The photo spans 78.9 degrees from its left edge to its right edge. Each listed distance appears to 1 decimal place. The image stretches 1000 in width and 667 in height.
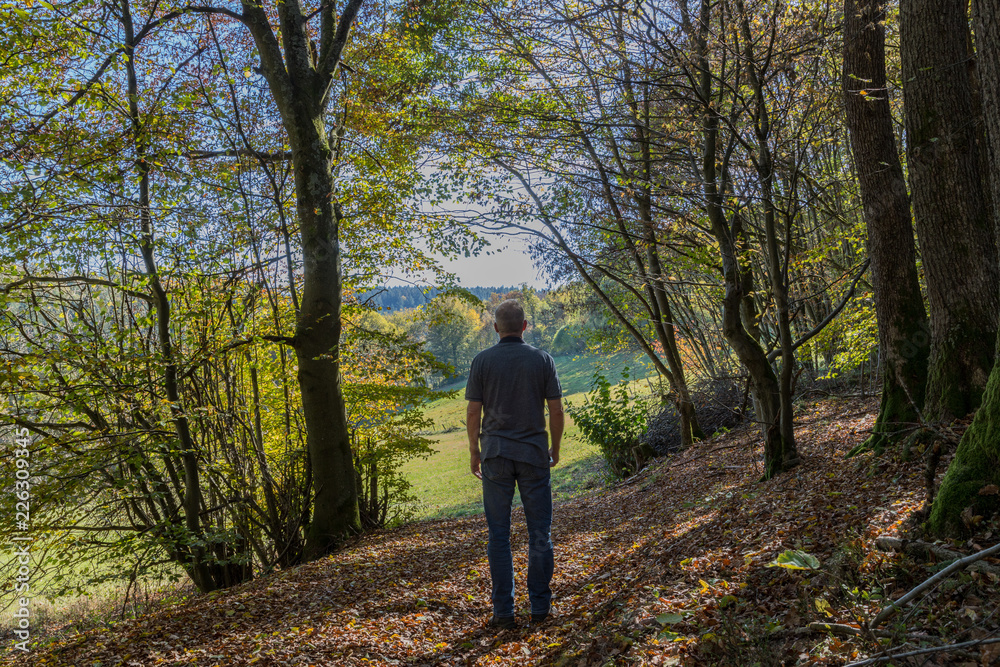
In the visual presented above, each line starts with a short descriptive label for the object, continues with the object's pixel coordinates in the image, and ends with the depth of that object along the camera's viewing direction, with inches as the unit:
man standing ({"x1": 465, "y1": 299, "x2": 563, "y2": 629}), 146.9
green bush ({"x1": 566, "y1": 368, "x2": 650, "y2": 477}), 463.2
